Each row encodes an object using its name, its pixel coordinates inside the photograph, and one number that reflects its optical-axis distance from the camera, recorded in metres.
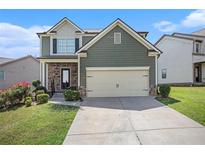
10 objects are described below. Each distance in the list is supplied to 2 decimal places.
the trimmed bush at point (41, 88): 10.23
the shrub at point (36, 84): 11.25
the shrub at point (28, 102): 8.43
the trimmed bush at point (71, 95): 8.81
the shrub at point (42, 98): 8.46
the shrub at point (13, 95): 8.93
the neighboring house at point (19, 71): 16.12
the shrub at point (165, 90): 9.06
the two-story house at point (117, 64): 9.61
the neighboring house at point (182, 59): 15.59
